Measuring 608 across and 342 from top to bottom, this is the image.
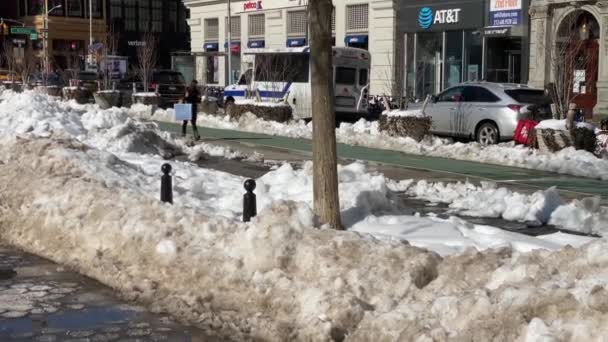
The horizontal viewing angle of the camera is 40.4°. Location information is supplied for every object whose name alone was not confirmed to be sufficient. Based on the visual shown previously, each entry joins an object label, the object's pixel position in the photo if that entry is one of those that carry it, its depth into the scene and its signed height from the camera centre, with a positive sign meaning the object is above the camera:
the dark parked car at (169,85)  37.69 +0.03
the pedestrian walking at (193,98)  21.53 -0.33
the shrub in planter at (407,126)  20.50 -1.01
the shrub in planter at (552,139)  16.95 -1.10
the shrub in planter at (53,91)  39.02 -0.26
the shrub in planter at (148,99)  33.75 -0.55
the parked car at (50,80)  43.97 +0.28
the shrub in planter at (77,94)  36.94 -0.39
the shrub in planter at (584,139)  16.77 -1.07
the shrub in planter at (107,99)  33.81 -0.55
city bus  28.97 +0.24
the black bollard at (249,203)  8.54 -1.22
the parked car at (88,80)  41.52 +0.29
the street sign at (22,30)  66.94 +4.49
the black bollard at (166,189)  9.50 -1.20
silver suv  19.66 -0.58
